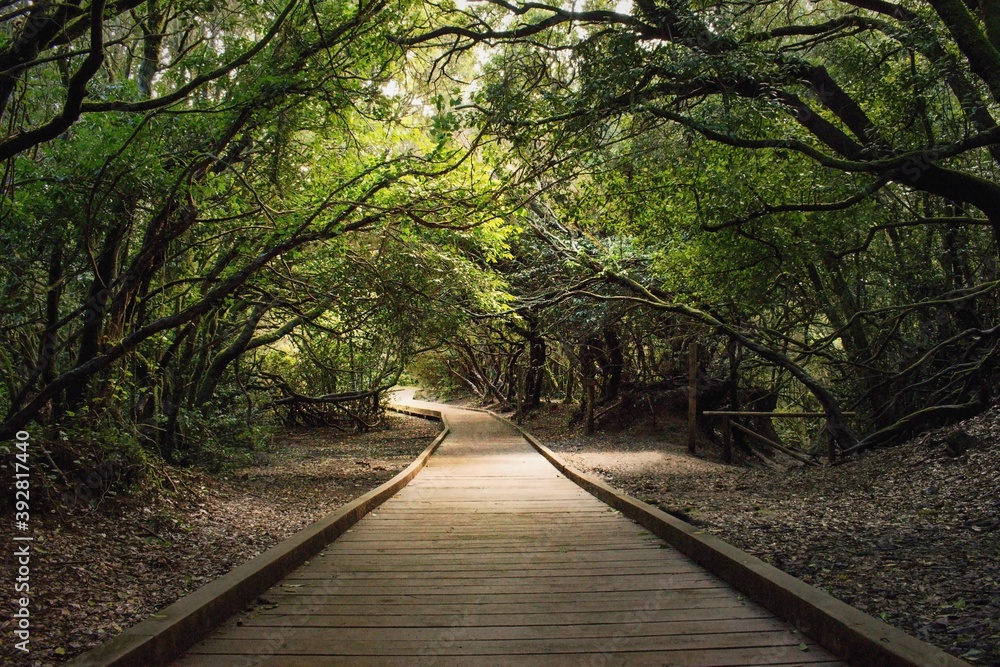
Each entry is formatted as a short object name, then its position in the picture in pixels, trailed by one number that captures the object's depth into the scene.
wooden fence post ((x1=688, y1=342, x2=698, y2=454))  11.95
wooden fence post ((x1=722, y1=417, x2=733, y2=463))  11.80
